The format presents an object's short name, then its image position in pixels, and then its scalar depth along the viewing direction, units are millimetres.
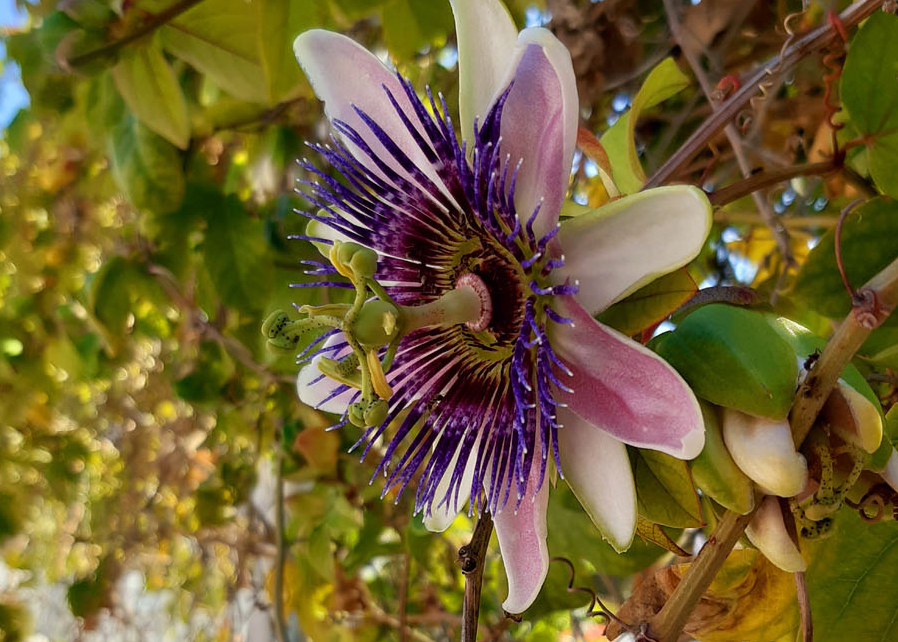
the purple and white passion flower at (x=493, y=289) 86
